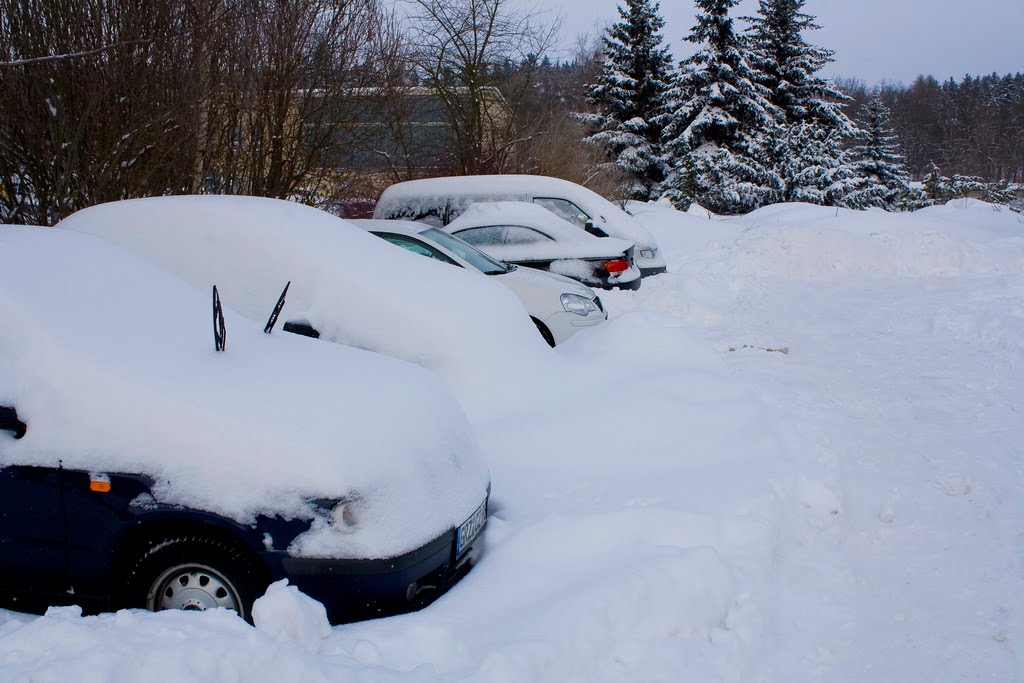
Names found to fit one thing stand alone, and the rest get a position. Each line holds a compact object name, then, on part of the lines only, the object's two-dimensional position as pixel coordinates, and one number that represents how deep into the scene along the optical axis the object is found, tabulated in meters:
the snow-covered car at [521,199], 13.17
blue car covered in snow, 3.28
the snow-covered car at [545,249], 11.26
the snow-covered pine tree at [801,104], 34.19
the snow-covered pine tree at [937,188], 34.38
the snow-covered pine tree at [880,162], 38.59
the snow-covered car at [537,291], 8.29
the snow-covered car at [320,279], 5.61
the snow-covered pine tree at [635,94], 36.03
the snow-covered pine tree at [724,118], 33.56
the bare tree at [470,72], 21.59
